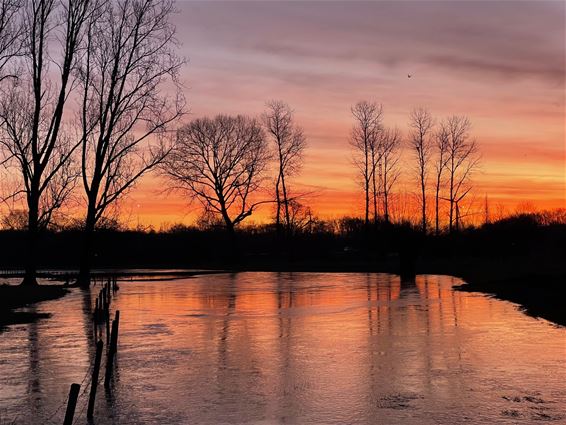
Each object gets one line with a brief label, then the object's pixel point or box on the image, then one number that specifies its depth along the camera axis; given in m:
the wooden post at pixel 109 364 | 11.17
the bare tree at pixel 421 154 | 82.88
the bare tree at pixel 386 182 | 81.94
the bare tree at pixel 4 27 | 32.72
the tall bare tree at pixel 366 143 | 81.50
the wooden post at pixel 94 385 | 9.29
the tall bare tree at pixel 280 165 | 79.75
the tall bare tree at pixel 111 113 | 40.56
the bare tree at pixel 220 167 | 75.06
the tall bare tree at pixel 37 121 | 37.03
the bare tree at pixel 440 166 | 82.69
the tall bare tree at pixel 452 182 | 82.00
